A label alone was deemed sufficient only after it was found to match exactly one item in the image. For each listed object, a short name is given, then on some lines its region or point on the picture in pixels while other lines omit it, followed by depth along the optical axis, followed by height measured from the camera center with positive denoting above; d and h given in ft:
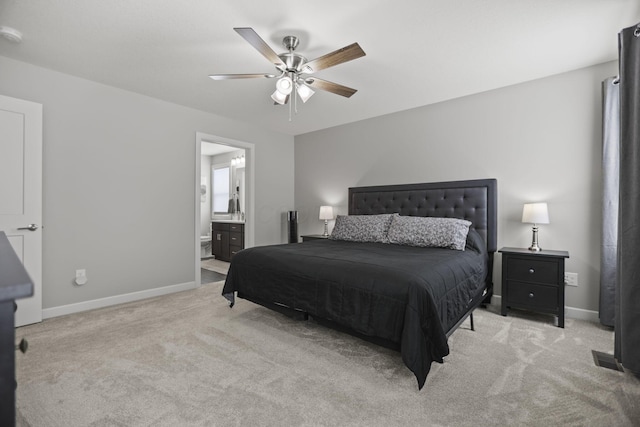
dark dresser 1.94 -0.87
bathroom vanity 19.13 -1.88
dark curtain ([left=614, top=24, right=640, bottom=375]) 5.85 +0.16
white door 8.87 +0.70
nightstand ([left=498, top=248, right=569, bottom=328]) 9.22 -2.17
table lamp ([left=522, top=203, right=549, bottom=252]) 9.75 -0.11
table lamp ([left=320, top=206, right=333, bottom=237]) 15.89 -0.11
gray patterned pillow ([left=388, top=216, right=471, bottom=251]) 10.18 -0.72
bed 6.17 -1.59
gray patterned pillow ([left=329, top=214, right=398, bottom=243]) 12.14 -0.72
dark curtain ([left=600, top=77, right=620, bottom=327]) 8.87 +0.50
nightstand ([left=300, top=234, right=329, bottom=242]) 15.25 -1.34
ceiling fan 6.88 +3.74
